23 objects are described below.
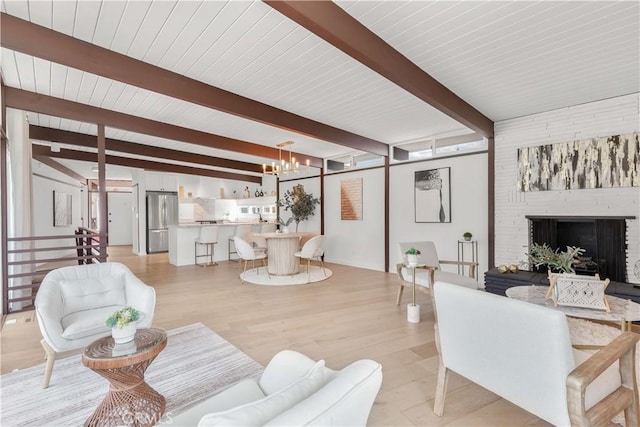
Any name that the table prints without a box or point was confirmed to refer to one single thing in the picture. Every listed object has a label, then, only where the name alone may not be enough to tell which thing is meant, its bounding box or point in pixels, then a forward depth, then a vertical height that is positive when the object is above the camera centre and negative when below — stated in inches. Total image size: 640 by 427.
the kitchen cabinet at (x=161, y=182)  375.9 +42.4
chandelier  232.8 +38.5
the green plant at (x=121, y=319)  73.8 -25.1
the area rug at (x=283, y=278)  221.7 -49.5
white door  466.0 -4.8
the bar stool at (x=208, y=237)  287.4 -21.4
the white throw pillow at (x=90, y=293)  107.0 -28.2
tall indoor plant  328.2 +9.5
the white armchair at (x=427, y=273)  147.2 -32.0
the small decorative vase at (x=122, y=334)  74.4 -28.9
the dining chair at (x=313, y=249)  230.7 -27.1
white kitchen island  297.7 -28.4
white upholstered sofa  29.8 -20.8
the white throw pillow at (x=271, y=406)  29.7 -21.4
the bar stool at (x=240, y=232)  332.2 -20.0
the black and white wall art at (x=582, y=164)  145.3 +23.7
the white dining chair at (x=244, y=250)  234.5 -27.5
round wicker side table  69.1 -39.8
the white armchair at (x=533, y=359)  50.6 -27.7
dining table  243.1 -32.9
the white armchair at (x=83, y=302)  90.0 -29.8
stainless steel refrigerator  374.4 -2.2
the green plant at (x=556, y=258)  100.8 -16.4
